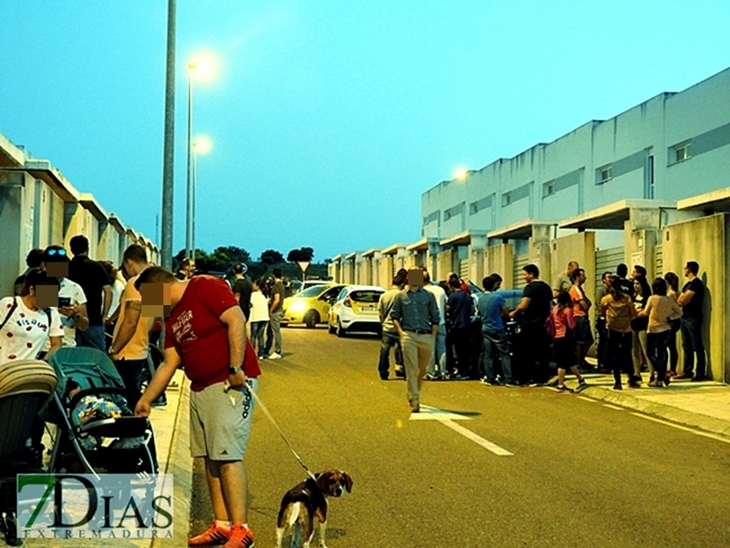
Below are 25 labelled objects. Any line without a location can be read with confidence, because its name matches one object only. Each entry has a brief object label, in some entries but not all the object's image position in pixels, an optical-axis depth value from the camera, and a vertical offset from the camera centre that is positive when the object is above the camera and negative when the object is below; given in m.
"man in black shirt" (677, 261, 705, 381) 16.97 -0.24
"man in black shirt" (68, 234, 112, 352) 10.47 +0.12
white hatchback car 29.64 -0.43
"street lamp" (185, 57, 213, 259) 23.53 +4.98
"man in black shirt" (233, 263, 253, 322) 19.66 +0.15
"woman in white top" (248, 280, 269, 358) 20.77 -0.41
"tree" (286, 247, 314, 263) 102.44 +4.35
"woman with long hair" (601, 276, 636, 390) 15.76 -0.45
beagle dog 6.12 -1.31
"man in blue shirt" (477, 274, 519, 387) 16.97 -0.61
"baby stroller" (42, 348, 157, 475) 6.85 -0.93
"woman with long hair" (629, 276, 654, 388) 16.20 -0.59
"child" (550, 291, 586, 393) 15.96 -0.69
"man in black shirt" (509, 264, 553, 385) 16.84 -0.41
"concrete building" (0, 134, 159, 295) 14.04 +1.42
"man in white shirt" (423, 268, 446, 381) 18.04 -1.08
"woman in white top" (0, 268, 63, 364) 7.46 -0.18
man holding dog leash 6.20 -0.52
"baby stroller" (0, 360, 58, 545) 5.79 -0.71
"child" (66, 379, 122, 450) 7.21 -0.86
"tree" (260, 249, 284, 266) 115.06 +4.58
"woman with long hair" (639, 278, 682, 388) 15.83 -0.47
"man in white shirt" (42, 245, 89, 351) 9.17 +0.01
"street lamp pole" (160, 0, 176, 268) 16.91 +2.54
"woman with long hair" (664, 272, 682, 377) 17.14 -0.51
